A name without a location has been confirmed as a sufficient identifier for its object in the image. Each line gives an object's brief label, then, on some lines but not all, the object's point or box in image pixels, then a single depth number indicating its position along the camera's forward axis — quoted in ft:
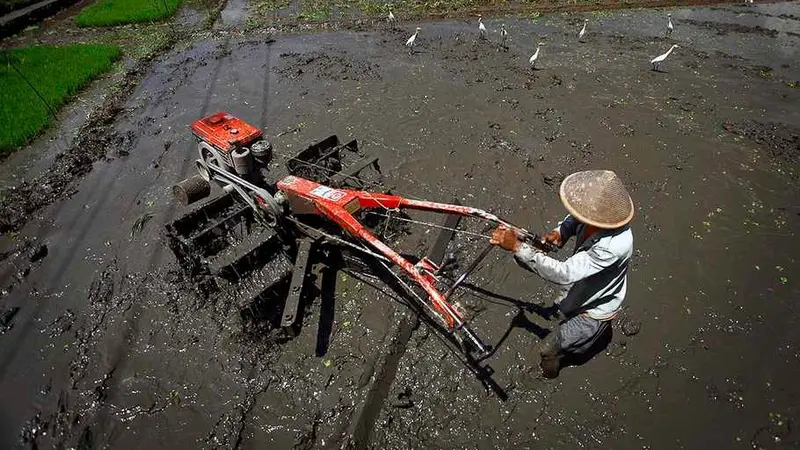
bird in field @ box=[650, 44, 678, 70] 32.81
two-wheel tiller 14.46
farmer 9.78
